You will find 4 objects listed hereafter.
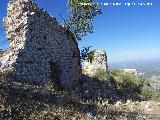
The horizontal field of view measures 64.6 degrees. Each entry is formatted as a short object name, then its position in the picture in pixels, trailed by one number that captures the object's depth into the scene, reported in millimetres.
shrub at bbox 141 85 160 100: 12648
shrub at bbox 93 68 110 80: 13519
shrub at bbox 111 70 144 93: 13851
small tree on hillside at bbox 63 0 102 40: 11173
